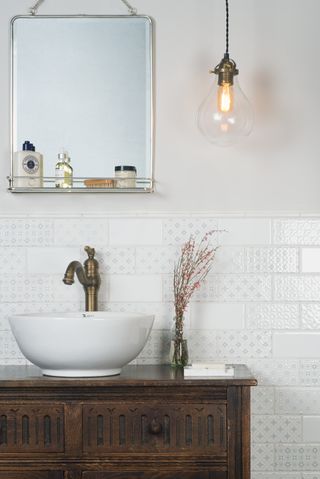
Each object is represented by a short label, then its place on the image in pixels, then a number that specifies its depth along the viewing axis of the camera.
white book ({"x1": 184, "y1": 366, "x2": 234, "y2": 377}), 2.60
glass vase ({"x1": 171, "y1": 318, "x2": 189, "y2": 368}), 2.87
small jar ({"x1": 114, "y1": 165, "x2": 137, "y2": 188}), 2.98
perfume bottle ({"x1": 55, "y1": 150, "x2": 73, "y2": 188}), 3.00
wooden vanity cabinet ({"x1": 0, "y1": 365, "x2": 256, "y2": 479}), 2.51
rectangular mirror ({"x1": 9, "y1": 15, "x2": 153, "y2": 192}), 3.04
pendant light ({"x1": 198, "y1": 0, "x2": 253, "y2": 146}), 2.90
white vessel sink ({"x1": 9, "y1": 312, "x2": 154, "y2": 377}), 2.52
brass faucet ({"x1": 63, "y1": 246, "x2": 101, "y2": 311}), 2.93
